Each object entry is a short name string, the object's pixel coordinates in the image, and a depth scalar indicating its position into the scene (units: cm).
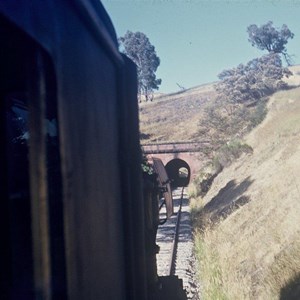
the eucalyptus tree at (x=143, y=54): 8294
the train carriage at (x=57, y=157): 162
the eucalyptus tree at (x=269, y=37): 7800
